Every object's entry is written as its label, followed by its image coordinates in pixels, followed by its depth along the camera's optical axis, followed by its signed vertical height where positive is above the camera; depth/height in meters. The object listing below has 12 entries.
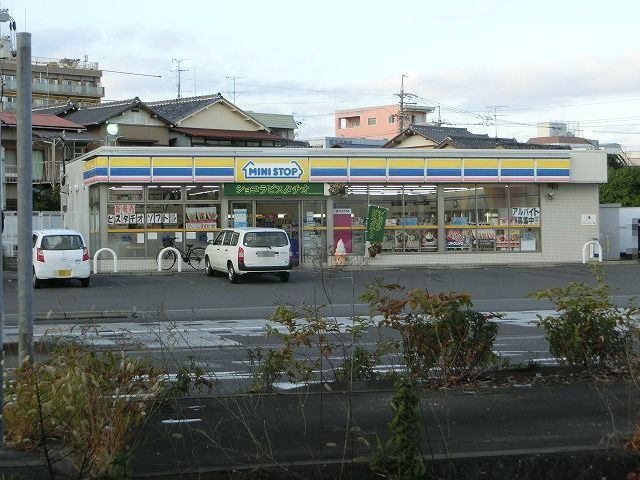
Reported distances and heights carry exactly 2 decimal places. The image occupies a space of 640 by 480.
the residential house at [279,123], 73.66 +9.02
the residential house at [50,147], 50.16 +5.05
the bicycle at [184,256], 33.84 -0.75
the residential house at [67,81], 86.38 +15.37
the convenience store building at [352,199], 34.31 +1.39
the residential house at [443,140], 53.84 +5.86
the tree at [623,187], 54.09 +2.57
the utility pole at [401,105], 79.50 +11.08
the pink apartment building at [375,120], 91.69 +11.75
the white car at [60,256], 26.69 -0.55
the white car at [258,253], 28.64 -0.56
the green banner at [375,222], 35.22 +0.44
